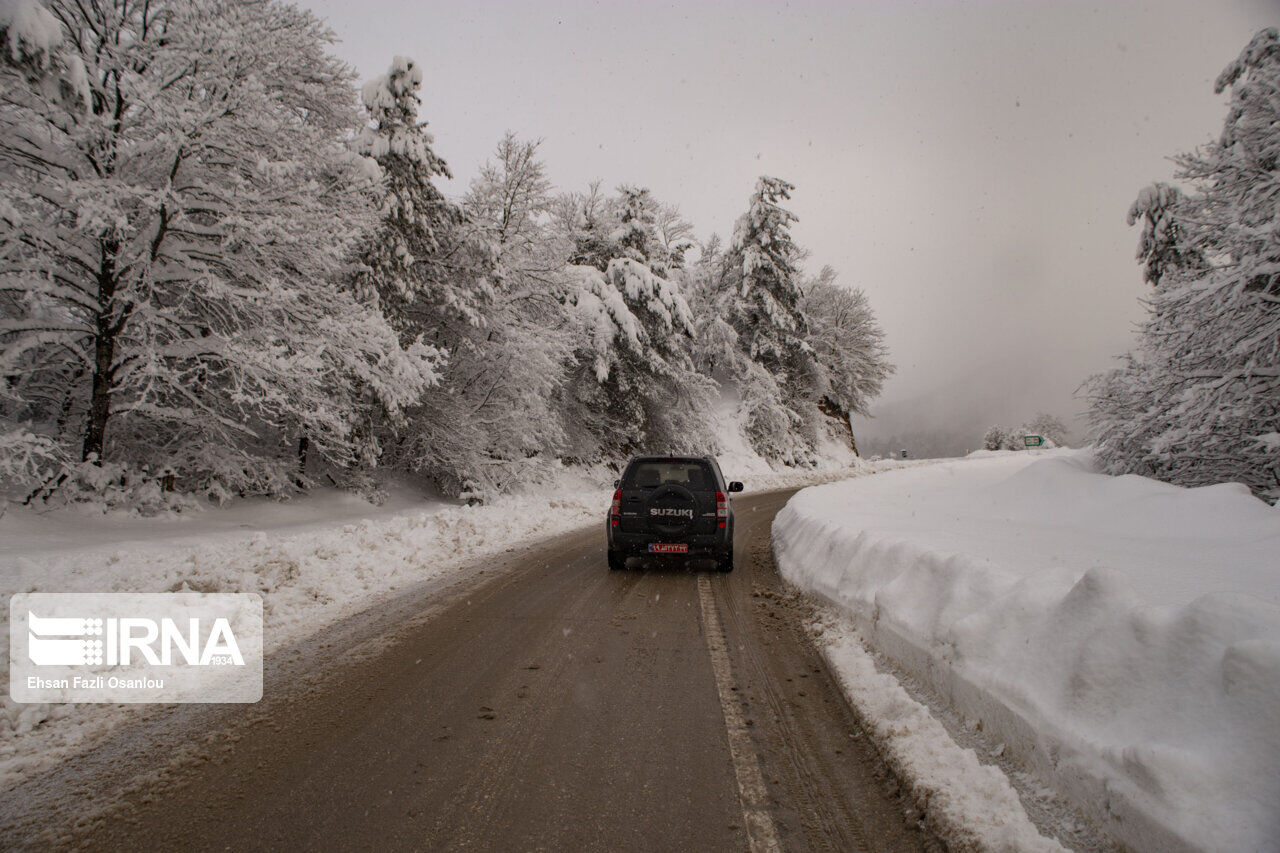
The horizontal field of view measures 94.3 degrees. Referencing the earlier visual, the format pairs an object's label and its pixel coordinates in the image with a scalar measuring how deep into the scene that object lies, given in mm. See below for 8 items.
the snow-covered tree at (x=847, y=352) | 46344
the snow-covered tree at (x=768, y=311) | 35156
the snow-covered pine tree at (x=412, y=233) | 13883
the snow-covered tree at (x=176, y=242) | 8688
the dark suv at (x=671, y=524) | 8398
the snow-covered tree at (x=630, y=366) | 22188
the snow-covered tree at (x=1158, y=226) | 17375
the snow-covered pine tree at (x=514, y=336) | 16406
